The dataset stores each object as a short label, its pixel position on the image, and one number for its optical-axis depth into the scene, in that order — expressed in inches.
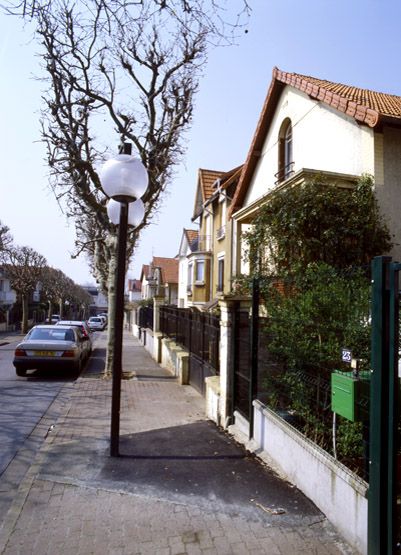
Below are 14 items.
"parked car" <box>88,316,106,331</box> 2128.7
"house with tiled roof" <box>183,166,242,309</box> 896.9
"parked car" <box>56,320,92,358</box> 665.0
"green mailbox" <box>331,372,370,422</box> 130.5
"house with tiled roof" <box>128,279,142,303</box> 3476.9
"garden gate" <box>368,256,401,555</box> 114.7
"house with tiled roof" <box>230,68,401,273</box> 390.9
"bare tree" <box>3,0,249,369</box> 473.4
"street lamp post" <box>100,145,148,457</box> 212.7
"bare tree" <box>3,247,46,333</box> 1604.3
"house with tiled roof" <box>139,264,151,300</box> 2593.0
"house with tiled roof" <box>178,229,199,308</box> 1434.1
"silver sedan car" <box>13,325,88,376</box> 475.2
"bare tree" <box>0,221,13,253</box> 1467.9
